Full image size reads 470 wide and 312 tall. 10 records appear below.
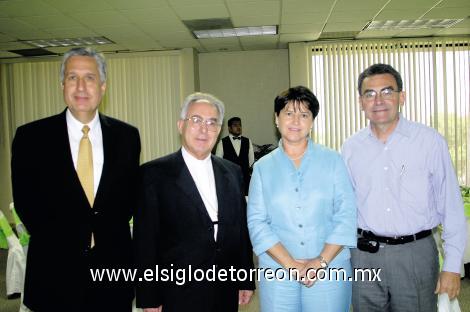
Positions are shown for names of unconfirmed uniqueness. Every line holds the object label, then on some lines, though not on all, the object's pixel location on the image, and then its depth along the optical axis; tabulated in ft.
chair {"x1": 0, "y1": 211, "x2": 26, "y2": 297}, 13.28
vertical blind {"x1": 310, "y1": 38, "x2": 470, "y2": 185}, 27.20
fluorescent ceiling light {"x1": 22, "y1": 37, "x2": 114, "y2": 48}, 24.15
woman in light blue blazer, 6.21
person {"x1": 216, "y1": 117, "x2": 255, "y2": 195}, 25.12
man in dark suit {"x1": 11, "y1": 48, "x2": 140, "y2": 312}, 5.80
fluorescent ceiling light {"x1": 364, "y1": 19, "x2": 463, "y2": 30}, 22.82
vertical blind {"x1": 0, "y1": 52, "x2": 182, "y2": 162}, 29.17
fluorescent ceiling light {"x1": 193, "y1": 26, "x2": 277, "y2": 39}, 23.04
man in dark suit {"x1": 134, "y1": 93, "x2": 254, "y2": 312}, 6.24
